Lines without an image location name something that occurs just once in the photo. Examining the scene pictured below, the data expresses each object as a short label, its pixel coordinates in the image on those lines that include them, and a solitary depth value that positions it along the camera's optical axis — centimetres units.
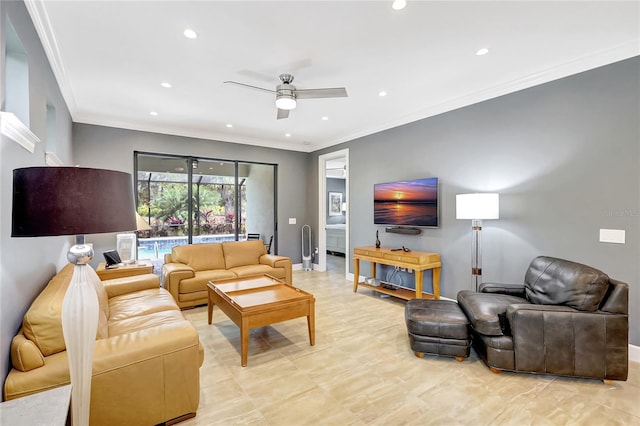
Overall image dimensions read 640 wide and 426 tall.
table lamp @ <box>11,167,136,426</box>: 120
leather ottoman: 263
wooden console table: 391
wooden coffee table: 265
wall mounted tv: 422
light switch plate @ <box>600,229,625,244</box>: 268
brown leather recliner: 222
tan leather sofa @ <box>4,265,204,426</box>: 151
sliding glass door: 532
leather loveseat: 403
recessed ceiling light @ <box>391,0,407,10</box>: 207
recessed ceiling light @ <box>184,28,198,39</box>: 241
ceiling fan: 293
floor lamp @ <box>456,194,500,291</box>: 327
